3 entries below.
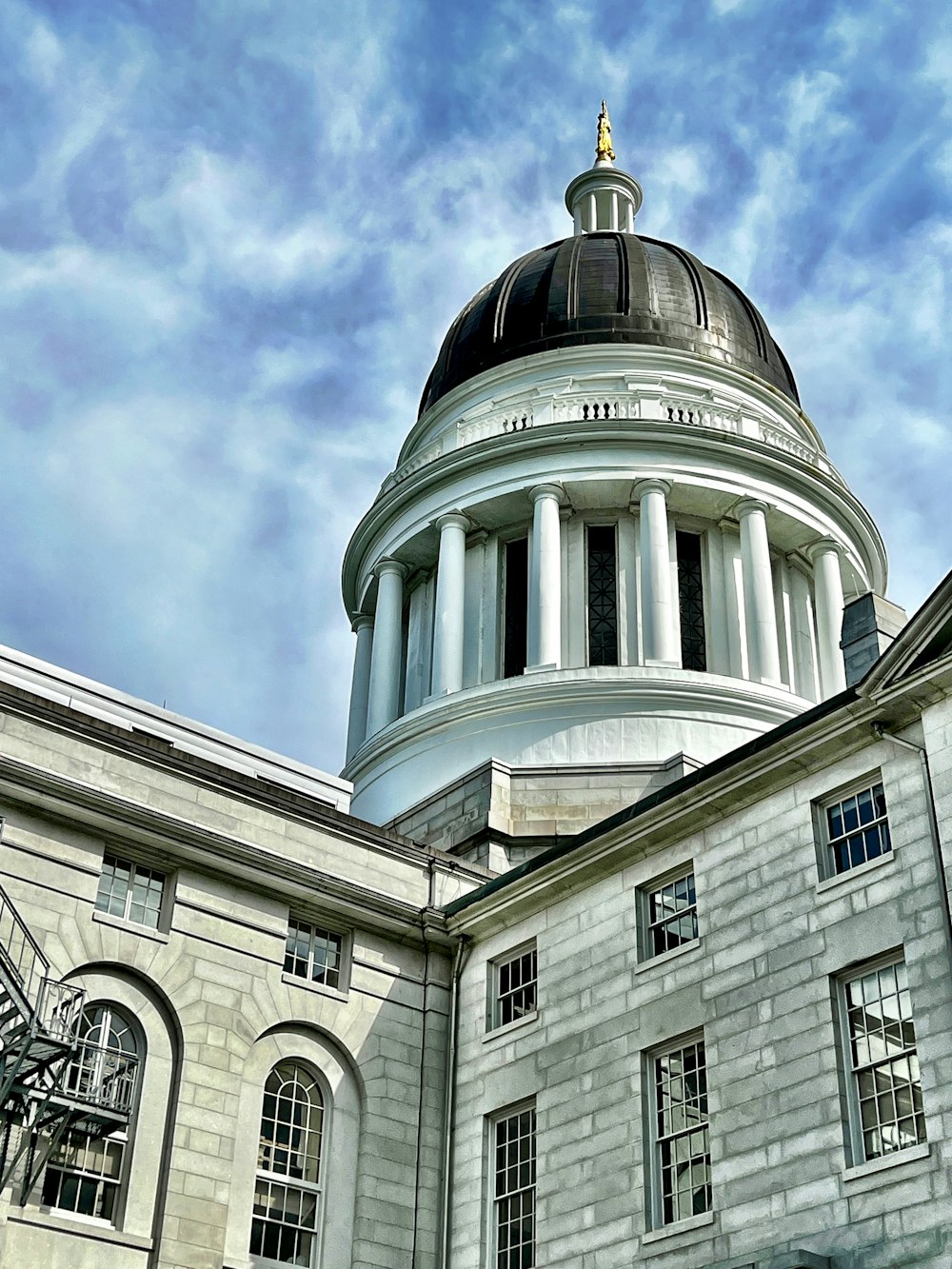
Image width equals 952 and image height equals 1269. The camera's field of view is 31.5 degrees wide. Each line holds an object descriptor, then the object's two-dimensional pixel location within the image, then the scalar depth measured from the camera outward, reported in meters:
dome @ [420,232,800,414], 49.97
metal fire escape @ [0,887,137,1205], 22.86
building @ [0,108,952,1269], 22.14
